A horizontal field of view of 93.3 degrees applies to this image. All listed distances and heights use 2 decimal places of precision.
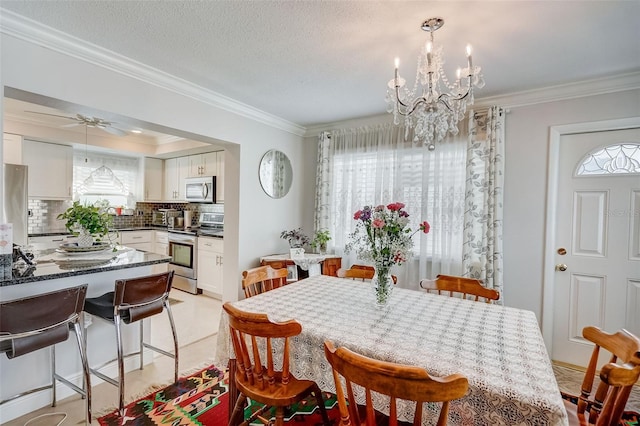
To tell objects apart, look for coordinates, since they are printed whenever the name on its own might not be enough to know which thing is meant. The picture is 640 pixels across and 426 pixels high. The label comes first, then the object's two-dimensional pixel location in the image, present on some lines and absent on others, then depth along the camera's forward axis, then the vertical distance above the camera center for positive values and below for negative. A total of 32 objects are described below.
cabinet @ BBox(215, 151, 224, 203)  4.77 +0.48
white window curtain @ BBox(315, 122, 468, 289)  3.15 +0.28
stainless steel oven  4.70 -0.86
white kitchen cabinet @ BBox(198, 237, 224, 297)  4.41 -0.87
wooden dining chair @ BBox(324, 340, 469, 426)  0.93 -0.54
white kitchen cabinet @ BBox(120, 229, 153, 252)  5.11 -0.61
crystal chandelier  1.77 +0.70
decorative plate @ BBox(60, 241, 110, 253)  2.47 -0.38
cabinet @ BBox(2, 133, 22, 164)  4.02 +0.71
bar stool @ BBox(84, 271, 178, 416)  1.96 -0.69
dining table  1.02 -0.60
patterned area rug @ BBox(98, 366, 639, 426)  1.93 -1.38
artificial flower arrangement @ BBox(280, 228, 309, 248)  3.89 -0.39
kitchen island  1.89 -1.01
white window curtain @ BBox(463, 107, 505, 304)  2.89 +0.14
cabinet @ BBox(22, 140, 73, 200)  4.27 +0.49
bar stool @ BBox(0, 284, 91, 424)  1.54 -0.65
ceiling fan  3.19 +0.88
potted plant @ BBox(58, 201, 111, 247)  2.46 -0.16
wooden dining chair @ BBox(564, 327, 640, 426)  1.03 -0.63
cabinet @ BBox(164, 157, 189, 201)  5.36 +0.52
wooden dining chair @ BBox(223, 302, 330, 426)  1.32 -0.83
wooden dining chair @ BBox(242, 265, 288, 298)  2.19 -0.55
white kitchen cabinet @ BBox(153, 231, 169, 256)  5.21 -0.67
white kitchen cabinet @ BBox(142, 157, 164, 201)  5.51 +0.48
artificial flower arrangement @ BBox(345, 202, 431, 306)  1.77 -0.18
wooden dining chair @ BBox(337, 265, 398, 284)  2.58 -0.55
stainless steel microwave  4.82 +0.27
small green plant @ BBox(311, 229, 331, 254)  3.76 -0.40
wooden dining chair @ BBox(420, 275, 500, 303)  2.10 -0.55
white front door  2.54 -0.24
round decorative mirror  3.79 +0.45
